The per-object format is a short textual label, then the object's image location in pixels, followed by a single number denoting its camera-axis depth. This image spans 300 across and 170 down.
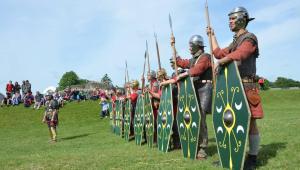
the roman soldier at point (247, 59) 5.44
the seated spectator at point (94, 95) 35.91
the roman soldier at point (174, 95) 8.39
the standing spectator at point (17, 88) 33.03
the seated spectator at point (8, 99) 31.69
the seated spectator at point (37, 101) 29.60
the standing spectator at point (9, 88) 32.12
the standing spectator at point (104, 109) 25.73
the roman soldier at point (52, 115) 14.83
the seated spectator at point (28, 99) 30.46
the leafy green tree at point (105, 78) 103.38
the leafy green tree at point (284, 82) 93.05
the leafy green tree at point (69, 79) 106.95
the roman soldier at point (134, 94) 12.08
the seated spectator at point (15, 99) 31.67
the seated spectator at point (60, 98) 30.26
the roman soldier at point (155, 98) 9.66
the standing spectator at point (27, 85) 32.66
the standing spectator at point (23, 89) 32.62
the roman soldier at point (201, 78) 6.92
